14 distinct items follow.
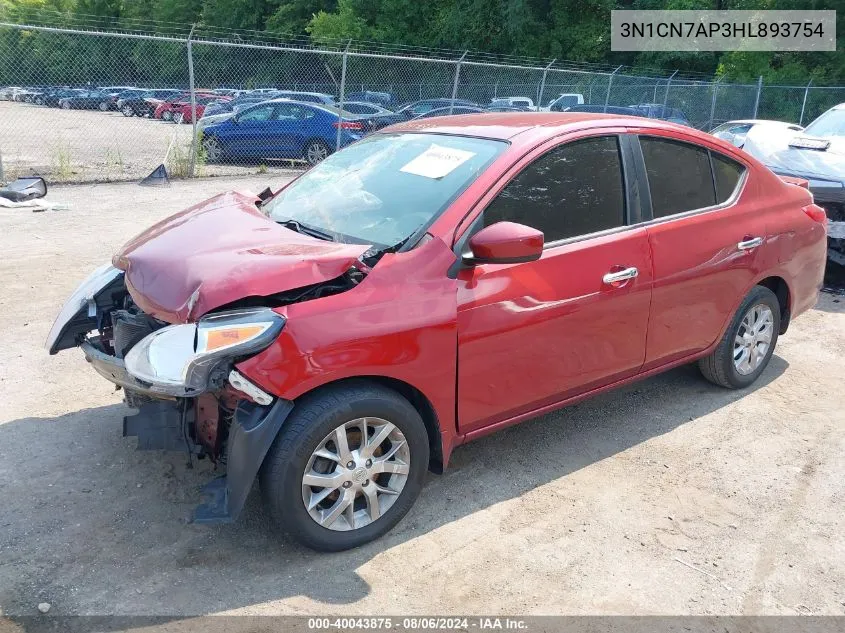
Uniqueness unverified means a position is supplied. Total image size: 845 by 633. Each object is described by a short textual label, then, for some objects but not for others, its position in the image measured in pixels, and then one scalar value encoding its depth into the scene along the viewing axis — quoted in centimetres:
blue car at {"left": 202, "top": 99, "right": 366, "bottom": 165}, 1469
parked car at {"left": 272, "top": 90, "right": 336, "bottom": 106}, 1902
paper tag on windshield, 359
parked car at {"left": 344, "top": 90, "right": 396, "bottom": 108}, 2331
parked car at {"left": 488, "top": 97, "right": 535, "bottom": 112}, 1950
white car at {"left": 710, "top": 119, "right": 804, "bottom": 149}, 921
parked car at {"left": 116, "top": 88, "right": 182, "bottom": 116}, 2342
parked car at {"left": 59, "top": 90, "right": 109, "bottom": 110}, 2088
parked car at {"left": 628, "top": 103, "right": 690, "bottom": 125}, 2092
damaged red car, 288
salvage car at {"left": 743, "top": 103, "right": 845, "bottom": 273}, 703
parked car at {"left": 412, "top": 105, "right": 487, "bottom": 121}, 1690
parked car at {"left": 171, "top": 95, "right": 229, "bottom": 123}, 2095
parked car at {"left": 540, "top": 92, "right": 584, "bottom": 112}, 2106
